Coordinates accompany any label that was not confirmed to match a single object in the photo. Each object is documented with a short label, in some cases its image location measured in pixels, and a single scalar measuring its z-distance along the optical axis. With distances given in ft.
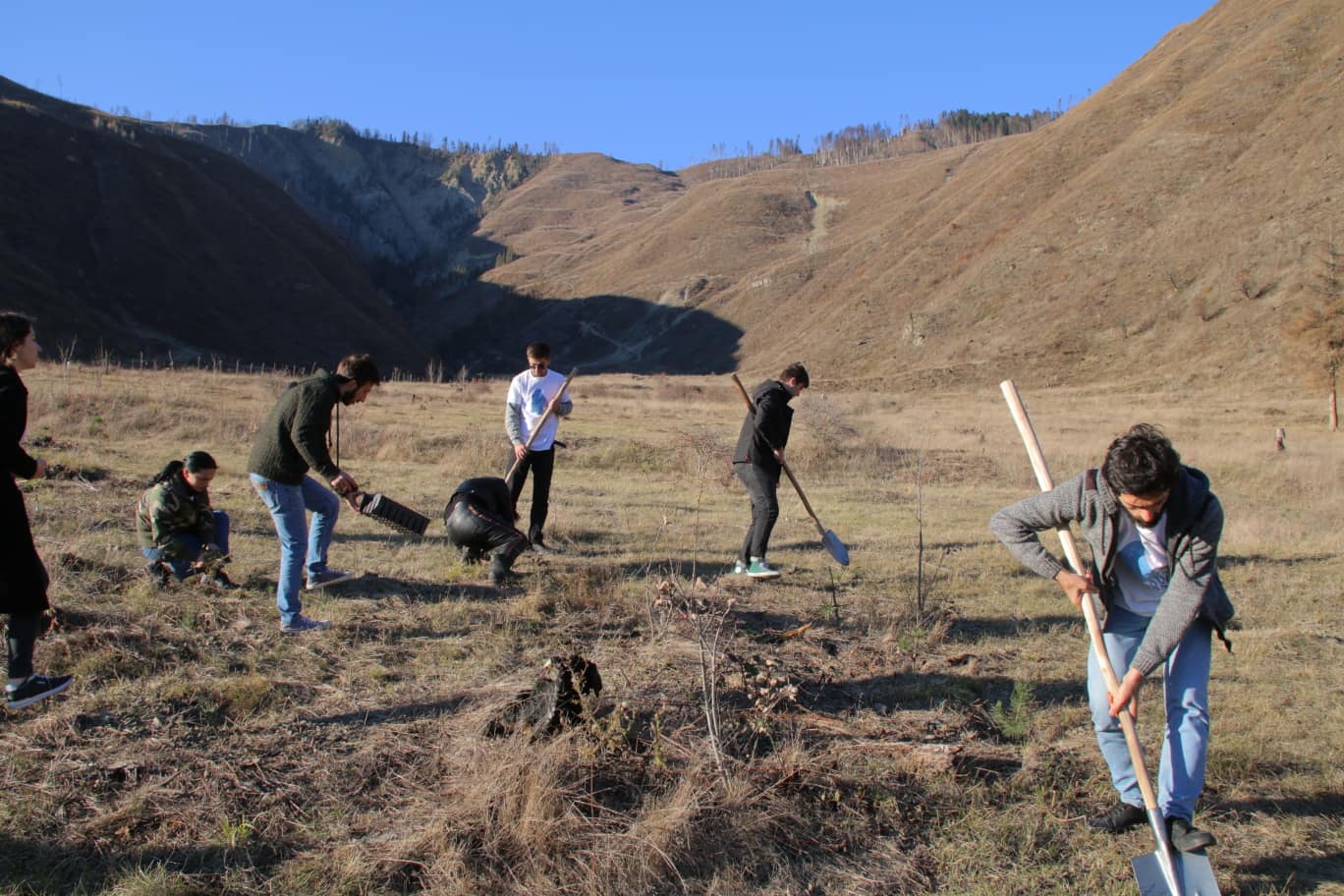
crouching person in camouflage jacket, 19.27
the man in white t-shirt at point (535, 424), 25.27
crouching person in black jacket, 21.27
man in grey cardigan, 9.81
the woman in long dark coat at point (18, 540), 12.39
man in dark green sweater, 16.90
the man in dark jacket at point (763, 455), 23.40
